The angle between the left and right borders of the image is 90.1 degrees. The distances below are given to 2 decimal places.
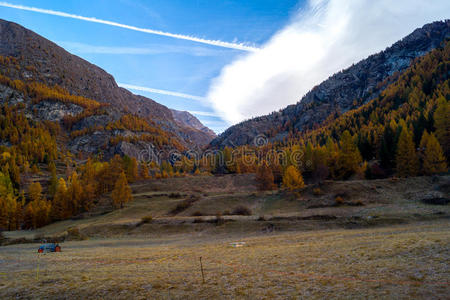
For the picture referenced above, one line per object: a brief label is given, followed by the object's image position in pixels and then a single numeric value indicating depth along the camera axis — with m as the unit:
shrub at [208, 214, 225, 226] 38.62
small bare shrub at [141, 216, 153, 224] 43.53
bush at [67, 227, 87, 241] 39.20
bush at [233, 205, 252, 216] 45.24
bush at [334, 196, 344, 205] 41.81
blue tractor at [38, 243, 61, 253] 28.65
